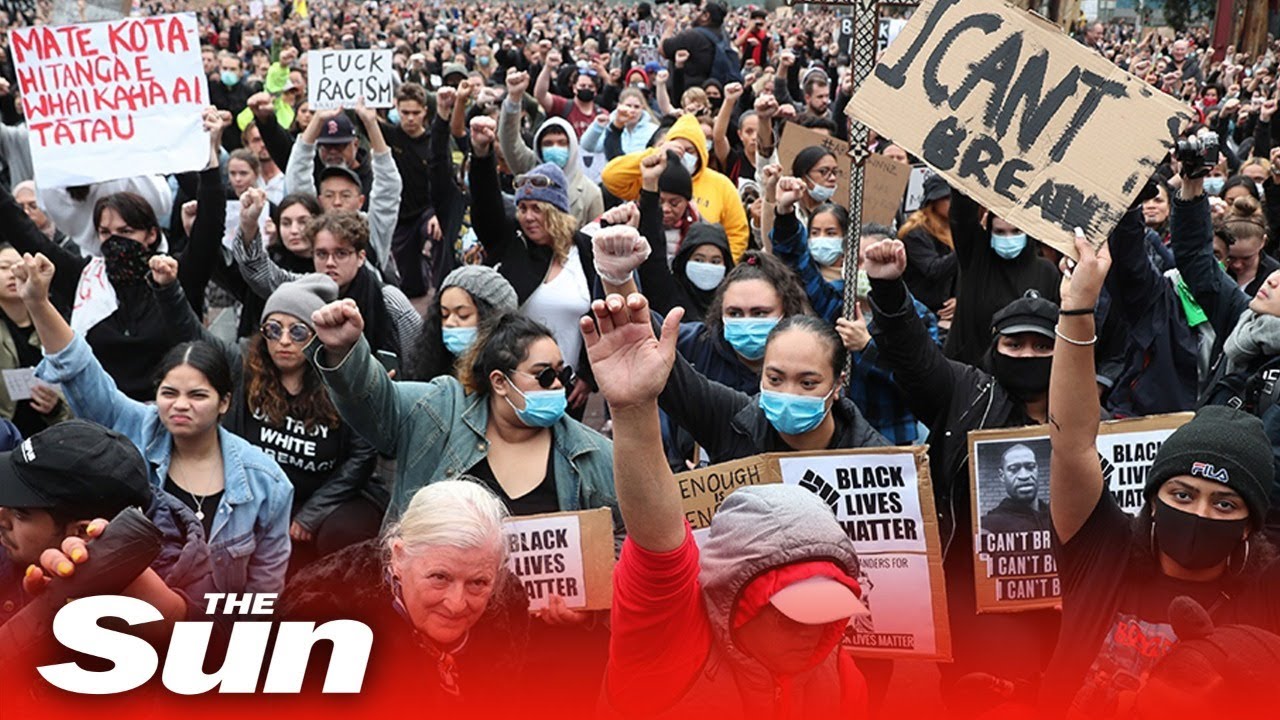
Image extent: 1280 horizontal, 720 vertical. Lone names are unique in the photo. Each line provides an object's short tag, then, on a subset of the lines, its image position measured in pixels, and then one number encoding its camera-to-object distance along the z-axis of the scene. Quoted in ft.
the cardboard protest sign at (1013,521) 12.35
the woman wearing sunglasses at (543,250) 19.07
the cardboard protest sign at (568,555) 11.81
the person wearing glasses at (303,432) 14.61
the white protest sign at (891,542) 12.19
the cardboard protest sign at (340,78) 28.50
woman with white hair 9.20
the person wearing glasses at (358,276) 18.01
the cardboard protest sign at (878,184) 23.93
